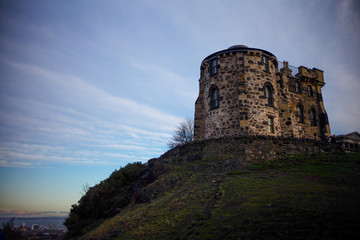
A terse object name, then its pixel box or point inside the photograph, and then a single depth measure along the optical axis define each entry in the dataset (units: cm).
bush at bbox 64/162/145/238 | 1733
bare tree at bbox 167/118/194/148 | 4519
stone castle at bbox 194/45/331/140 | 1928
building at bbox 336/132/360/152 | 2780
